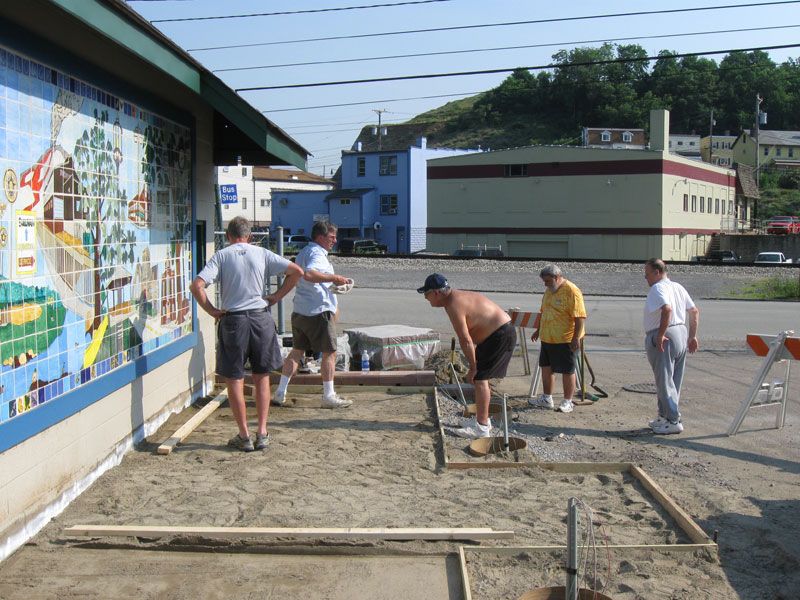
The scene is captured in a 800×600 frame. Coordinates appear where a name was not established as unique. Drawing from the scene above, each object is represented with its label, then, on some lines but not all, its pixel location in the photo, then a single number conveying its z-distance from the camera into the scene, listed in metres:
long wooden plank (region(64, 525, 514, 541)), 5.08
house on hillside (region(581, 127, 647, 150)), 89.31
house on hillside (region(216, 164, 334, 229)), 81.06
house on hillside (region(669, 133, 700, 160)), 129.62
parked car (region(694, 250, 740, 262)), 51.68
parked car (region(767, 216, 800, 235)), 63.41
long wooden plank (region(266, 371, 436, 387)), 10.10
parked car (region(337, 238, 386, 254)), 60.16
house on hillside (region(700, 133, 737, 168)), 114.81
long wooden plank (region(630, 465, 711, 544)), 5.16
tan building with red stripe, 55.84
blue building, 67.62
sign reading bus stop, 19.12
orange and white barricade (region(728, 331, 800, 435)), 8.23
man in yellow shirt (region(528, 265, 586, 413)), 9.14
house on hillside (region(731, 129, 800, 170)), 115.06
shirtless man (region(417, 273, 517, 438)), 7.42
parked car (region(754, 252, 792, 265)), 44.03
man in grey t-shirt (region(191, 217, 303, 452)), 7.02
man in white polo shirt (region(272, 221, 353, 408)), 8.67
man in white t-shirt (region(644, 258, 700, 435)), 8.14
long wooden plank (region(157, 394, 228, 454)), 7.02
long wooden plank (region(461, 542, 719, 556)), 4.95
